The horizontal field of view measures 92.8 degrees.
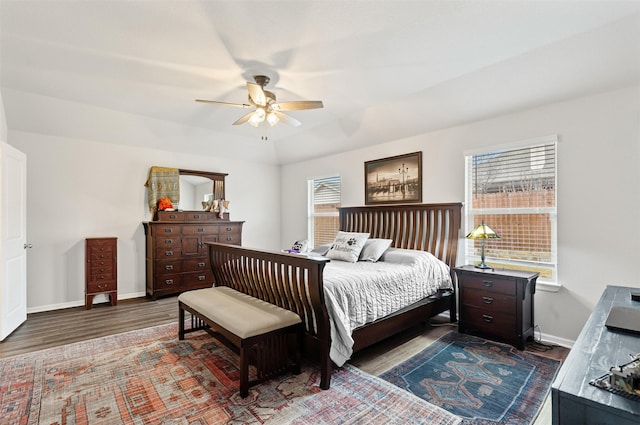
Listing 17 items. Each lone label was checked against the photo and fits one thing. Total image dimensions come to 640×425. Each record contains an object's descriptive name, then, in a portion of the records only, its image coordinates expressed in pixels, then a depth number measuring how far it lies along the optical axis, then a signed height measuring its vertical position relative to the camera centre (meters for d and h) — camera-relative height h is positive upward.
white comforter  2.44 -0.73
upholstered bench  2.23 -0.92
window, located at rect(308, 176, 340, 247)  5.81 +0.06
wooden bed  2.37 -0.56
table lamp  3.29 -0.23
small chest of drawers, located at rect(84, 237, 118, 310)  4.43 -0.84
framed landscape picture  4.44 +0.51
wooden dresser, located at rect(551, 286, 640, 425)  0.90 -0.58
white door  3.33 -0.32
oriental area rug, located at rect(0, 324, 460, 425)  2.00 -1.35
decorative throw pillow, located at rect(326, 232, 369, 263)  3.95 -0.47
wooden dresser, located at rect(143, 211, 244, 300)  4.85 -0.62
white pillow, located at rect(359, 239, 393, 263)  3.90 -0.48
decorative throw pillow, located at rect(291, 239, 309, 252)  4.54 -0.51
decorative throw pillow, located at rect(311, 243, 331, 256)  4.50 -0.57
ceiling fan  3.08 +1.14
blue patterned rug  2.09 -1.35
